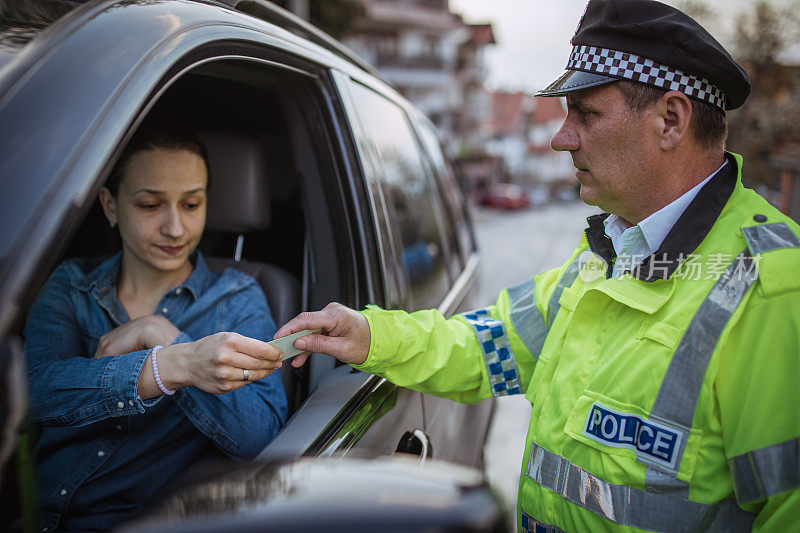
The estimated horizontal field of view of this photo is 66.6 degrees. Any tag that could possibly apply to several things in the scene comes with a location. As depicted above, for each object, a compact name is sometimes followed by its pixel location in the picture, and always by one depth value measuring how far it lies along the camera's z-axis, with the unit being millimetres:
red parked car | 37750
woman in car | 1405
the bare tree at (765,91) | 18844
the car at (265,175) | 836
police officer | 1203
